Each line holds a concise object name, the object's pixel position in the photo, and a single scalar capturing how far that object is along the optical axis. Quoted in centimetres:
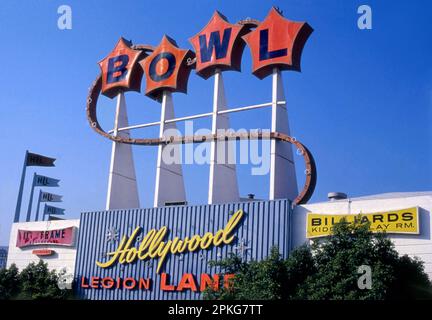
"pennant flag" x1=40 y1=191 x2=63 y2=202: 4591
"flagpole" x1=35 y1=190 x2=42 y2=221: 4346
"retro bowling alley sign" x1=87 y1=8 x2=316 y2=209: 2775
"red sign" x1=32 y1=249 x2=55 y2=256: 3481
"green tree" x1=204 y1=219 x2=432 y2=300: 1833
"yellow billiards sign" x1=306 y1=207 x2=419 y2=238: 2134
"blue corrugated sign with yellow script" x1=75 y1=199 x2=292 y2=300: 2497
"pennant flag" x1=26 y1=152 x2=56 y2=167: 4312
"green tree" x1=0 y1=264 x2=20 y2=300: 3272
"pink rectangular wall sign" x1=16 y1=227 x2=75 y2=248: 3400
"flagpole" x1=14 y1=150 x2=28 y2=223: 3956
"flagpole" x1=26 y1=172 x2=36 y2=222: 4309
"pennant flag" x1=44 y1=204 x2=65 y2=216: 4619
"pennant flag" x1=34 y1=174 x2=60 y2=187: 4459
